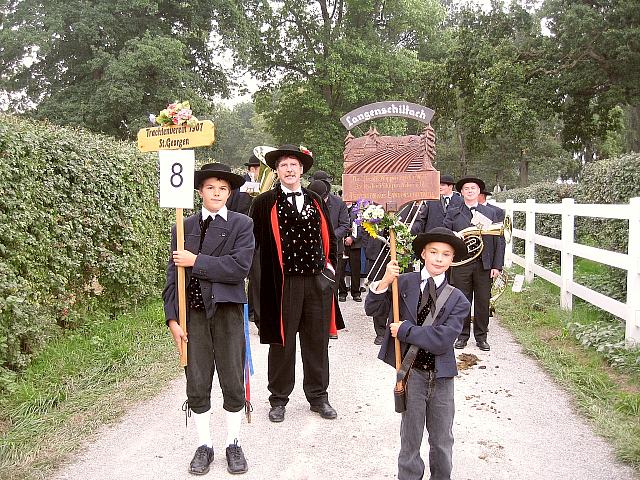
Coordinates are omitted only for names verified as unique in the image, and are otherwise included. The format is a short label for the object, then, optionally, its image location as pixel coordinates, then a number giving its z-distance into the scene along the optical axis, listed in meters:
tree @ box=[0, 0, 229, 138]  25.69
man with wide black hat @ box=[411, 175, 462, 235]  7.23
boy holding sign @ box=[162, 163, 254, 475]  3.86
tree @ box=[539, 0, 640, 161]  21.06
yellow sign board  4.05
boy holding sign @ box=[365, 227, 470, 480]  3.45
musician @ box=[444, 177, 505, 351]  6.91
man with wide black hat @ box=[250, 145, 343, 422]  4.79
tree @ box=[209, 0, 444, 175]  33.59
